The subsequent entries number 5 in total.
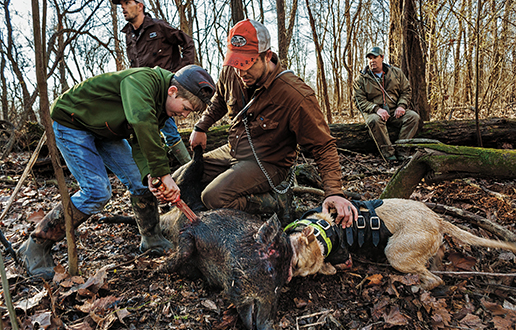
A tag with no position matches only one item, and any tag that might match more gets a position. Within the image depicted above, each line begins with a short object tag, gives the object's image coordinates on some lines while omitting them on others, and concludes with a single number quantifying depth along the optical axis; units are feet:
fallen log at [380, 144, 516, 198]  10.75
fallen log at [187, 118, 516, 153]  19.61
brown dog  8.76
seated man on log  20.90
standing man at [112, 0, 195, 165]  15.06
